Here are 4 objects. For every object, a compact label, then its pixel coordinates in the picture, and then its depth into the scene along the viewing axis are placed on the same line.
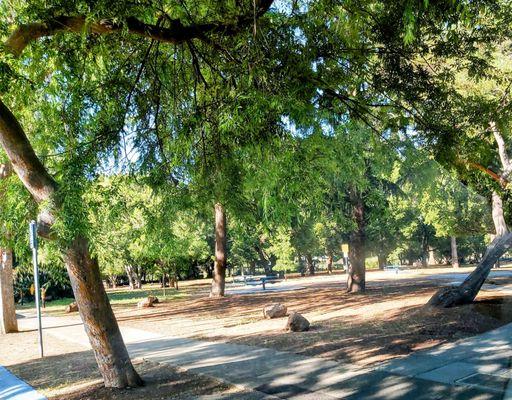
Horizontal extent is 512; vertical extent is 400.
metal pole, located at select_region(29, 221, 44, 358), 9.58
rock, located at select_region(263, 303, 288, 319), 14.72
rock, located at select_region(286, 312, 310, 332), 11.78
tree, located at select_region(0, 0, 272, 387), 6.71
